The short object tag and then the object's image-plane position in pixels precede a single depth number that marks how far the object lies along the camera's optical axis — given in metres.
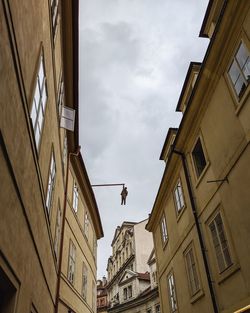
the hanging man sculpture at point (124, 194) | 15.56
